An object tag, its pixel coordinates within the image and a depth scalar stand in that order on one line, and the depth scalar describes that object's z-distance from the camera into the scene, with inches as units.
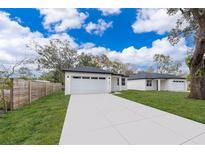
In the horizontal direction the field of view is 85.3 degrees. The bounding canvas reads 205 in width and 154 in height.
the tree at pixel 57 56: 844.1
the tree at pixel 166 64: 1222.5
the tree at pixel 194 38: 340.5
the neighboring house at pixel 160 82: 829.4
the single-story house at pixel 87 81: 468.7
